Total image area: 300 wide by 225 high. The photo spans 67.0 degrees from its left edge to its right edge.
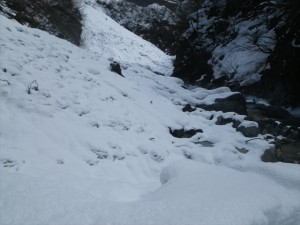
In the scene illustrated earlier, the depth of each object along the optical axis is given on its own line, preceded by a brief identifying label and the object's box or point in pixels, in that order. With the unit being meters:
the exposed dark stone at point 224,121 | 5.15
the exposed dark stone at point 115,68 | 5.93
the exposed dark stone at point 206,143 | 4.36
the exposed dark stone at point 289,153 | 4.30
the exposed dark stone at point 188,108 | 5.58
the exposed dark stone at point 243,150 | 4.32
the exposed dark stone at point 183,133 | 4.44
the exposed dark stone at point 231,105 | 5.54
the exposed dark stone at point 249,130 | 4.81
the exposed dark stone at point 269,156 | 4.18
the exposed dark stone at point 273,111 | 5.80
